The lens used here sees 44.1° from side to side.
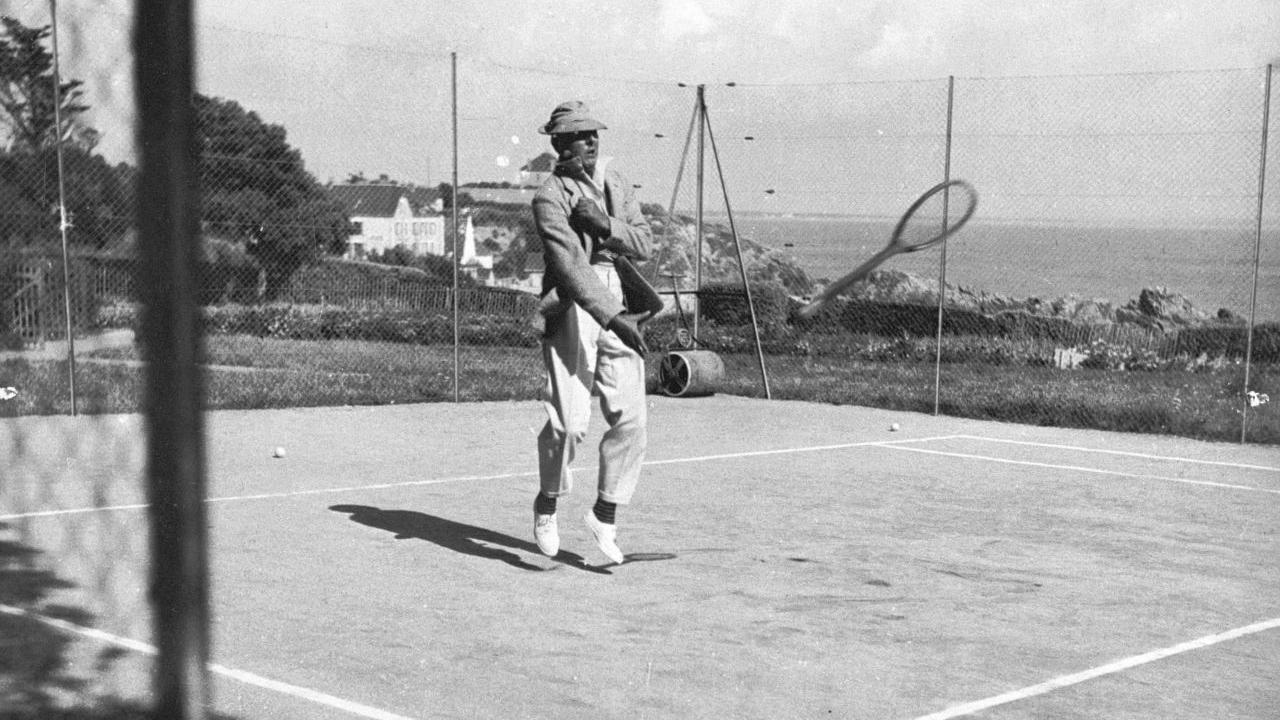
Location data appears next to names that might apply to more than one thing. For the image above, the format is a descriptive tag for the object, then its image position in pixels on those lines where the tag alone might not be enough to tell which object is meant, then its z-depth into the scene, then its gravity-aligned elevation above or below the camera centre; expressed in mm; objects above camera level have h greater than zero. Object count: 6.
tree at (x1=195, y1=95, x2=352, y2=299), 13484 +541
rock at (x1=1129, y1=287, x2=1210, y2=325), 16719 -403
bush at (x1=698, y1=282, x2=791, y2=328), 16641 -421
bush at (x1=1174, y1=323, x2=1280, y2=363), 14430 -696
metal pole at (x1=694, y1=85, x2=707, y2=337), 16219 +444
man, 7168 -341
